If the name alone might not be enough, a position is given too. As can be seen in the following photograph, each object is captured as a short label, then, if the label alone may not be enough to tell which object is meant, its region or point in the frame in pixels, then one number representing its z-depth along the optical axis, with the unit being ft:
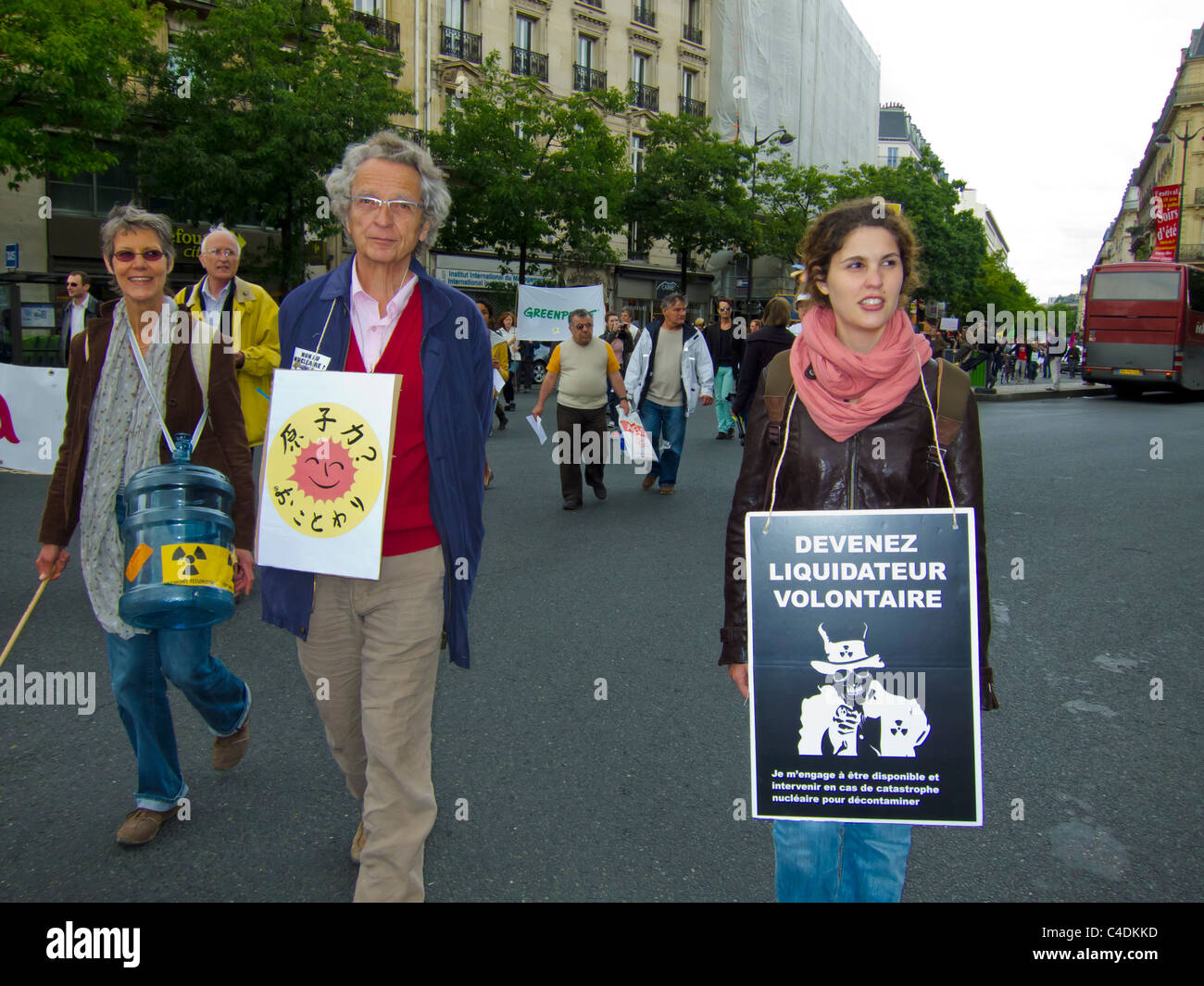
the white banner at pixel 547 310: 80.28
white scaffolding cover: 135.44
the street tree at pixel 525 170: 95.30
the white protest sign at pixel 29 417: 24.00
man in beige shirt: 30.89
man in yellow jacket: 17.63
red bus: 87.35
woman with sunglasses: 10.57
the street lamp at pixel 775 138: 120.88
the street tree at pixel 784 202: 124.98
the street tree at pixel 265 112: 76.18
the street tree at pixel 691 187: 115.55
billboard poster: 159.22
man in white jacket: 33.58
